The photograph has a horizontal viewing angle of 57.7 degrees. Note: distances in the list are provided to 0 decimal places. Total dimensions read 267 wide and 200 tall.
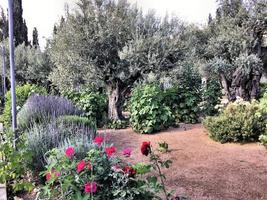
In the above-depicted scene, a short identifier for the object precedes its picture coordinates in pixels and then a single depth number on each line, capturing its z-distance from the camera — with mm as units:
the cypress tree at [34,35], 20788
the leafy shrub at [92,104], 6758
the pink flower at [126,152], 1995
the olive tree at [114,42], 6090
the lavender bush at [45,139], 3215
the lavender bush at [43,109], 4914
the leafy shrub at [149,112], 5714
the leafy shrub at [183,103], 6555
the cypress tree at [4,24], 17170
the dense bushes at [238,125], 4549
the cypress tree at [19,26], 16227
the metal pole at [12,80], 3427
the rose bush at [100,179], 1893
